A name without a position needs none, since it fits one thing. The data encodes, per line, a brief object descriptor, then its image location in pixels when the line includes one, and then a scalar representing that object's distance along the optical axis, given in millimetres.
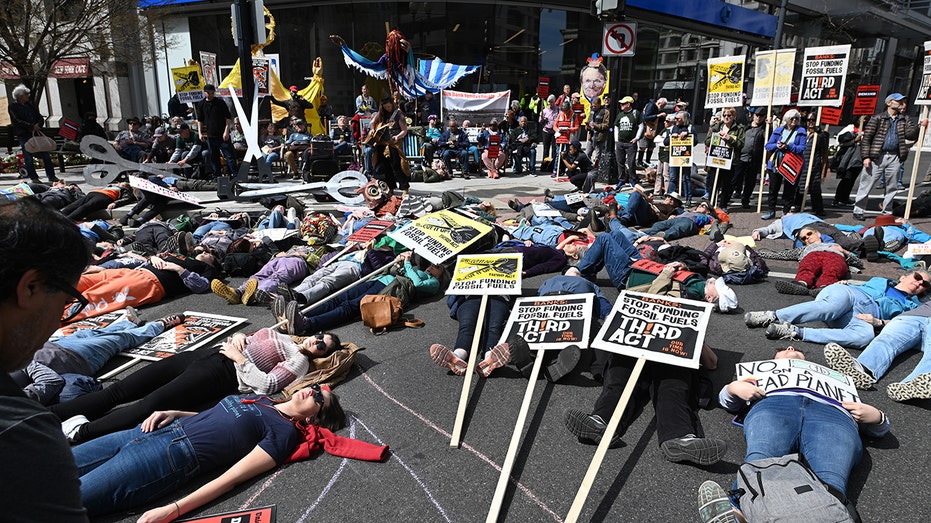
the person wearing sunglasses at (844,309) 5078
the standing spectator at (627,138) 13203
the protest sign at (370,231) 7617
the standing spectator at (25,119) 12562
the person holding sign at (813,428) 3000
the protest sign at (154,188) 9250
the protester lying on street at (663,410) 3232
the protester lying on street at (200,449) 2872
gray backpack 2551
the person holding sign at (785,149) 10344
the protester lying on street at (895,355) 3988
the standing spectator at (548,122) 17062
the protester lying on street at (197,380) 3472
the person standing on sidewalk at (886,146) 9633
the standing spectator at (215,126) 12359
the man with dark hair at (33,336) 1142
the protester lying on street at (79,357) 3736
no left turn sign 10891
